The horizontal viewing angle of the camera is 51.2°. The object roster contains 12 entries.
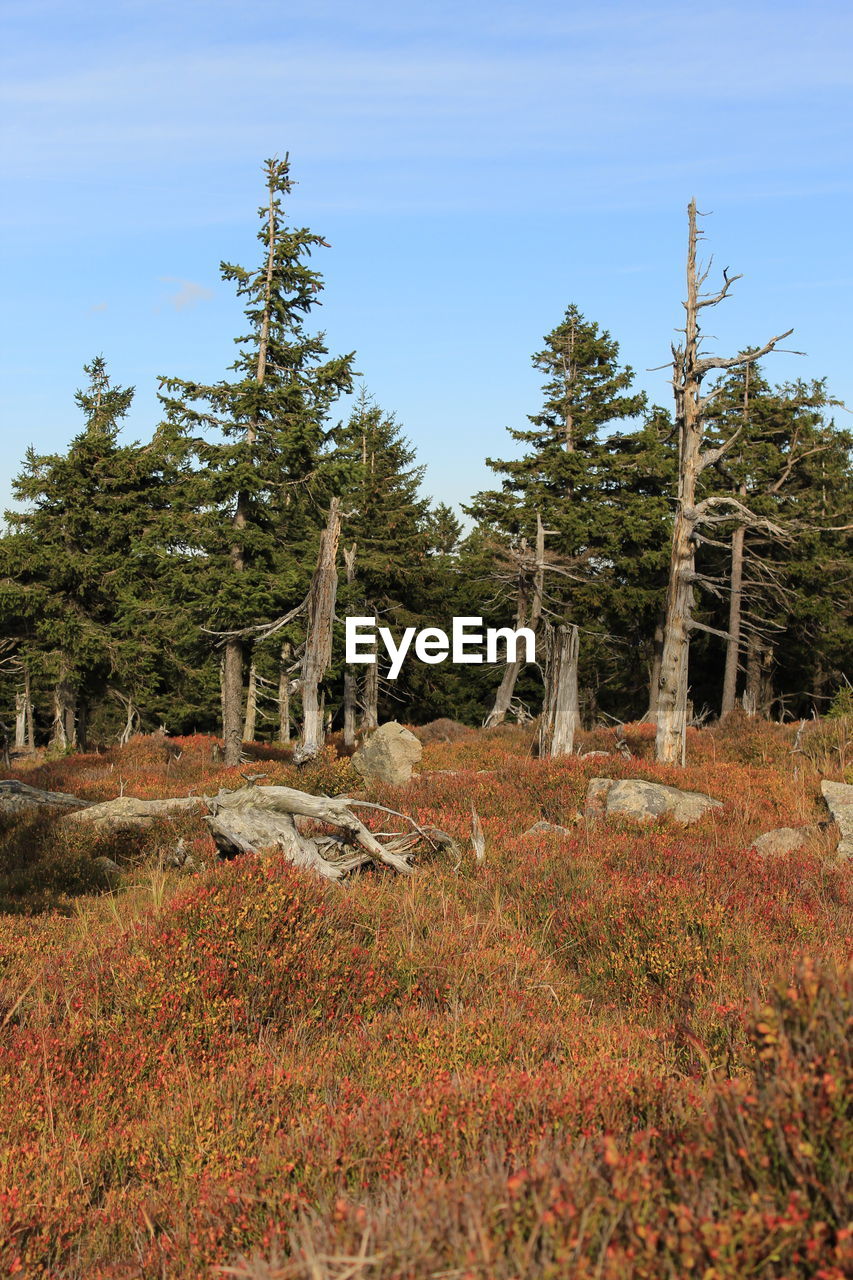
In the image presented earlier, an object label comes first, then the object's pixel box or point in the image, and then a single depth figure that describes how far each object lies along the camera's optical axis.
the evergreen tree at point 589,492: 34.56
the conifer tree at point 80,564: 30.66
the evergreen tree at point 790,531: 34.16
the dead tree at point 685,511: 17.00
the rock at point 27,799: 13.79
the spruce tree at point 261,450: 22.00
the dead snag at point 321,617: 20.61
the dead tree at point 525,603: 33.56
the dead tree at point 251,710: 41.47
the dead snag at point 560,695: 19.66
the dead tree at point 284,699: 37.88
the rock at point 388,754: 20.08
